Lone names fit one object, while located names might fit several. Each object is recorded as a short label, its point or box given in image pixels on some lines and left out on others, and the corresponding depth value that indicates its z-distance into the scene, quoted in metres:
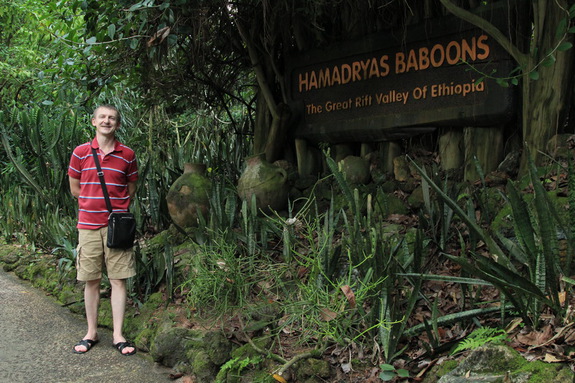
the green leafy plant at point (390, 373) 2.32
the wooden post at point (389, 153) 4.43
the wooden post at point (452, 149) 4.02
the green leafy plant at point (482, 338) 2.19
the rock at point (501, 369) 1.94
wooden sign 3.70
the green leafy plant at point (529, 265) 2.16
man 3.32
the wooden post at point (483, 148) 3.81
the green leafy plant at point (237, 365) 2.74
